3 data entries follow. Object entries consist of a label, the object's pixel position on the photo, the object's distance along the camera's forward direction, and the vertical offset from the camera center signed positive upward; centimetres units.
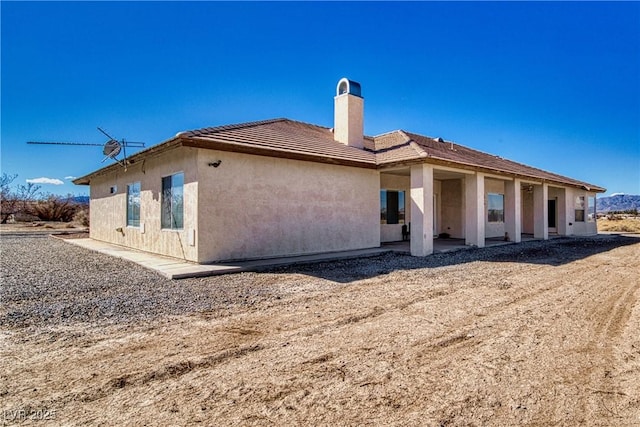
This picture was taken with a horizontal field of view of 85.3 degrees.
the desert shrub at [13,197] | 3247 +215
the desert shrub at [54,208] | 3359 +108
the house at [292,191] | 910 +97
